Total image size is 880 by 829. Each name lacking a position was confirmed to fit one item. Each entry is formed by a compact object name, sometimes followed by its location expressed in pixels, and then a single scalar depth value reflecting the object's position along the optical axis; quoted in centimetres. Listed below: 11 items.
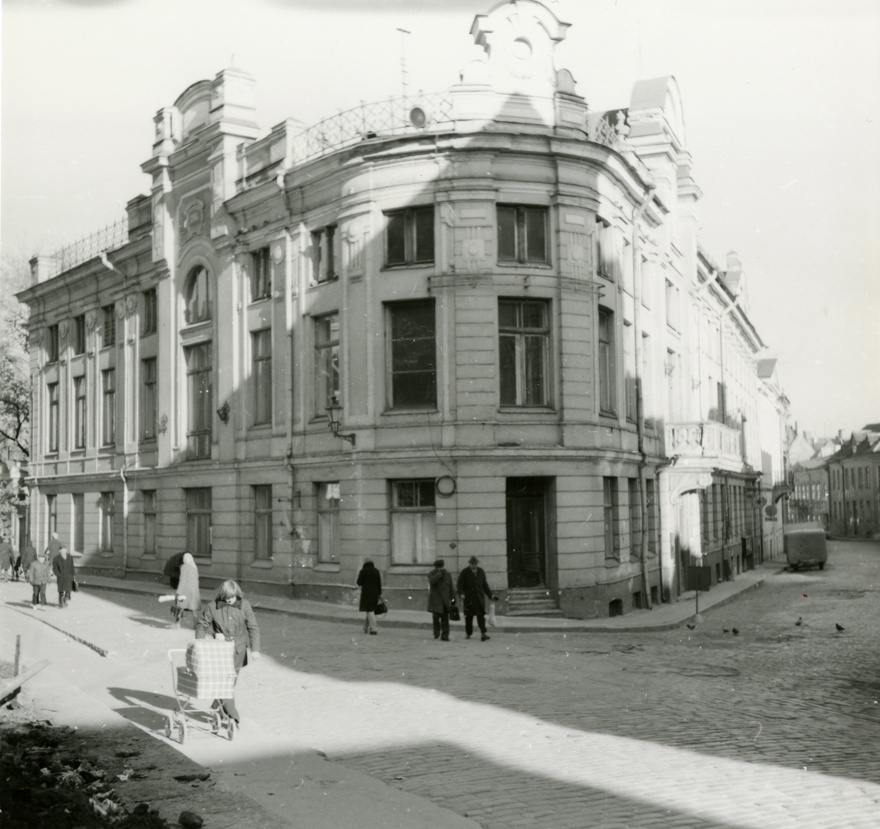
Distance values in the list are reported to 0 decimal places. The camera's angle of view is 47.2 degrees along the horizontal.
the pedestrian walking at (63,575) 2534
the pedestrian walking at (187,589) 2045
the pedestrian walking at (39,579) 2520
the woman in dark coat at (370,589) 2078
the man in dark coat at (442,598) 1995
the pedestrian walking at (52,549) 2834
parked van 4881
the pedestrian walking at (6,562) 3322
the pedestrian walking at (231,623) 1155
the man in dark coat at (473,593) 2009
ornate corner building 2397
